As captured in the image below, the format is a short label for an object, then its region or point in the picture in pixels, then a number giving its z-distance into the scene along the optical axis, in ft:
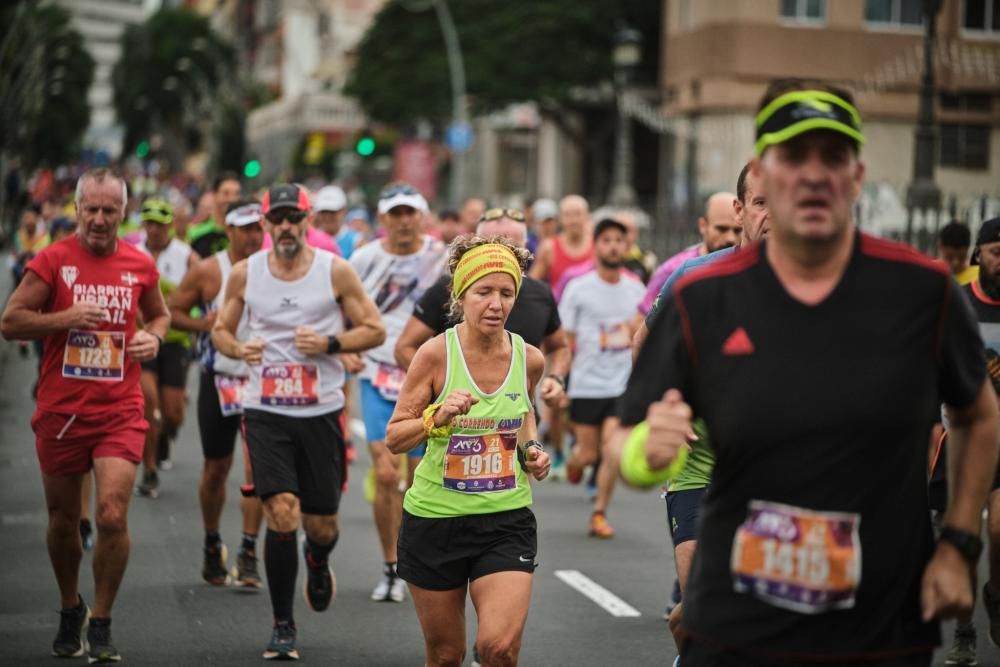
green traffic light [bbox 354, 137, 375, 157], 118.42
